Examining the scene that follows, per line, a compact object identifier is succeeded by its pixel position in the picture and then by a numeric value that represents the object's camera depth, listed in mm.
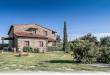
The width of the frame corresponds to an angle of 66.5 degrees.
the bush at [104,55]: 7103
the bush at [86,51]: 6945
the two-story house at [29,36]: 16387
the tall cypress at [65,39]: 17750
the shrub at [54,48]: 18686
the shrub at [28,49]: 15782
